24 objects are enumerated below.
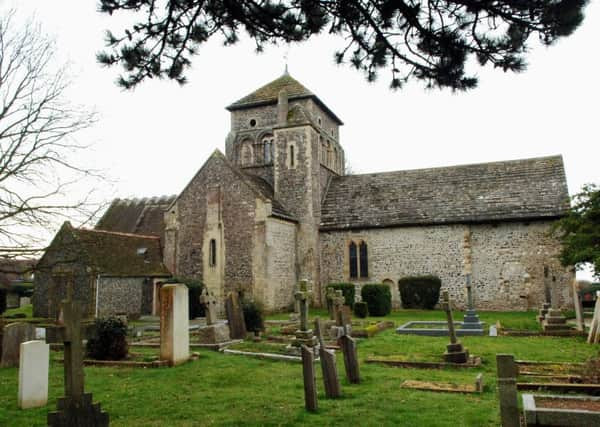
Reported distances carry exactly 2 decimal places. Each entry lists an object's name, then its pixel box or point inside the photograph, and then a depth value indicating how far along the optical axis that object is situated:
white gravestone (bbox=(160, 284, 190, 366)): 10.25
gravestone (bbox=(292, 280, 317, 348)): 10.65
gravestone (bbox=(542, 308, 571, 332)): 14.27
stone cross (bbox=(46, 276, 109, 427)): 5.30
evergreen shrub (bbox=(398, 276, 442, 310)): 22.86
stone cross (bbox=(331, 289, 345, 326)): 12.67
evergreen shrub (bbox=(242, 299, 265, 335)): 15.15
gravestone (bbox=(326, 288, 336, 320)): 14.20
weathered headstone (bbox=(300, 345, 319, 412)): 6.64
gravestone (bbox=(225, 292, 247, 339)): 14.33
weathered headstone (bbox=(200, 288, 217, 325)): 14.04
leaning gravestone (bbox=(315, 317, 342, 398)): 7.38
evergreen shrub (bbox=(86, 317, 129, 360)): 10.88
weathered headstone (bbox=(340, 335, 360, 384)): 8.31
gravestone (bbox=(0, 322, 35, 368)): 10.52
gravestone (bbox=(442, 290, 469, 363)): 9.80
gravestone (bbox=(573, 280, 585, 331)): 14.47
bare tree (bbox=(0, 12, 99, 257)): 12.03
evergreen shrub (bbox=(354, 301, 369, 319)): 19.92
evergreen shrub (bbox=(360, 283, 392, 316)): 20.77
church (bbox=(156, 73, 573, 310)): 22.45
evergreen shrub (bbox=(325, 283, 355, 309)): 22.20
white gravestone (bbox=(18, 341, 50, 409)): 7.29
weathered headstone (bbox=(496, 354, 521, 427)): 4.80
